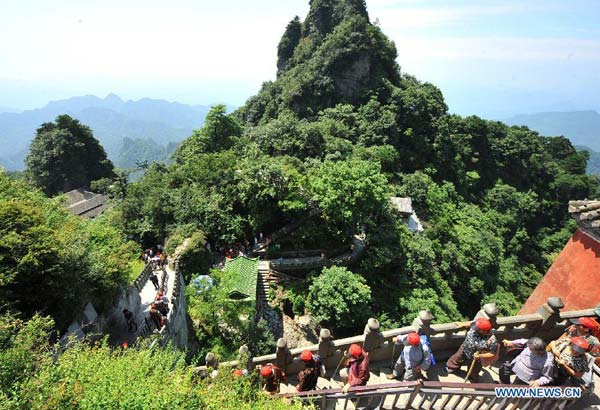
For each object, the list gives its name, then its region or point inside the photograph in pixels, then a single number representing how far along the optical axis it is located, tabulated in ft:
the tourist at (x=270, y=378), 26.68
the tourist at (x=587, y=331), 23.57
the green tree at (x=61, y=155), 174.29
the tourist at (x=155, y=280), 69.21
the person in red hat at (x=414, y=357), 26.16
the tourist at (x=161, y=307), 56.60
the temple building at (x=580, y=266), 31.94
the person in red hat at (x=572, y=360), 21.31
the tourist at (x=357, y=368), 25.00
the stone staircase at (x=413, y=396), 21.86
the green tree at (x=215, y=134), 129.29
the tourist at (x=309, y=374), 26.43
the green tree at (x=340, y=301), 68.23
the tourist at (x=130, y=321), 54.41
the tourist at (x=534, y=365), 22.06
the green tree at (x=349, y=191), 80.56
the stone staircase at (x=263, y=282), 77.25
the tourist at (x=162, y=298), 58.95
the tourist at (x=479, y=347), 25.22
